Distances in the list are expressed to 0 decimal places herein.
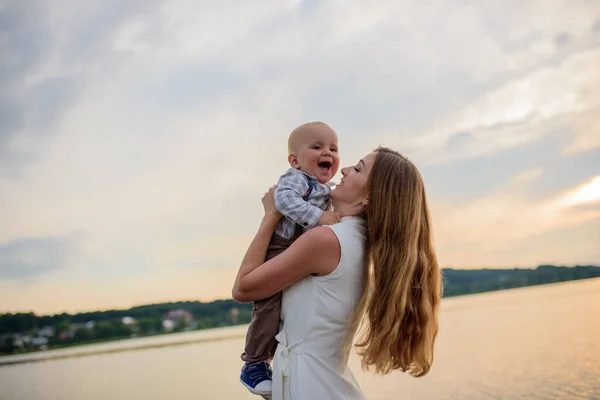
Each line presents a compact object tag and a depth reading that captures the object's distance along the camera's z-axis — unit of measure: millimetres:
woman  2527
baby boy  2672
